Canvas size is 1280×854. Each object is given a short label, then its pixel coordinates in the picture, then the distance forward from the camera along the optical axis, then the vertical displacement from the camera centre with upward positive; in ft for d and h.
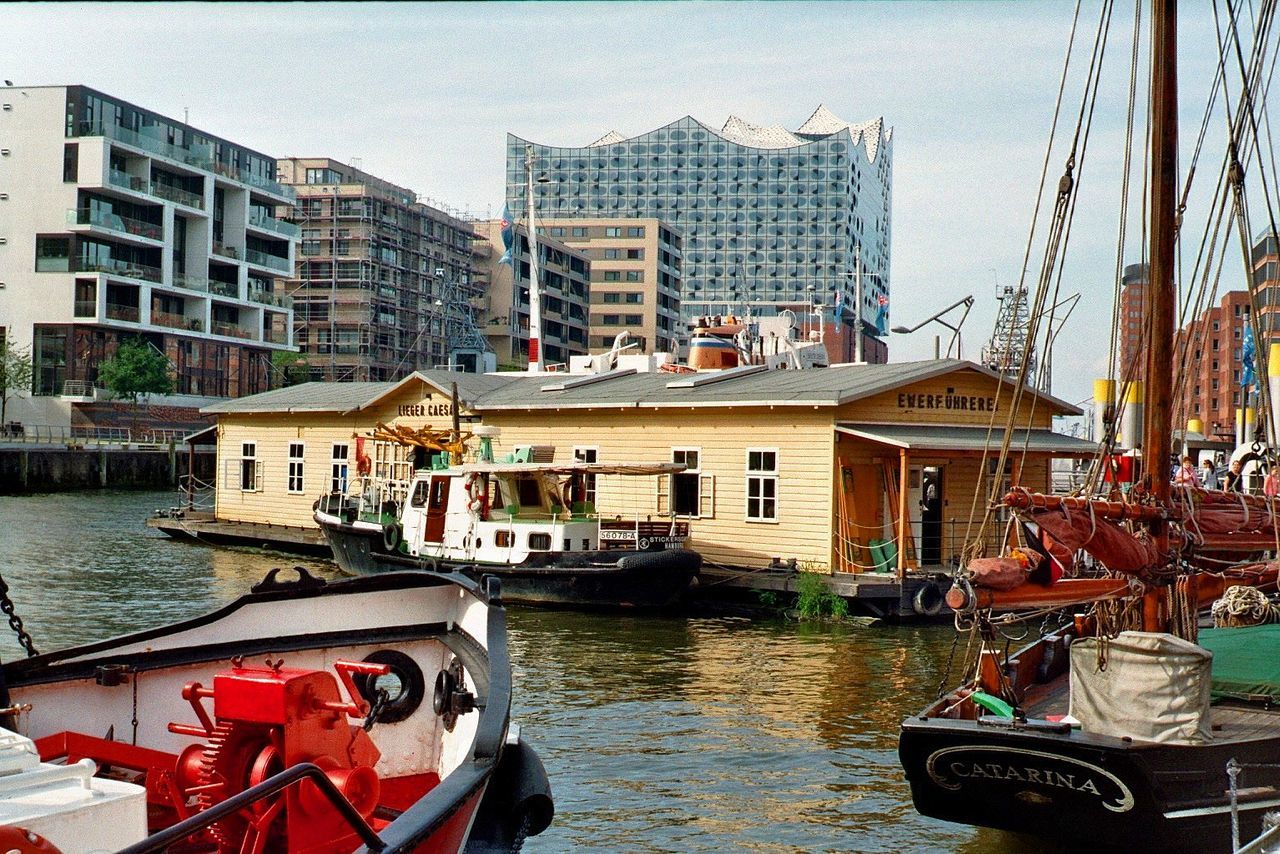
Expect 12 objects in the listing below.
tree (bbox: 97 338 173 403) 233.55 +16.44
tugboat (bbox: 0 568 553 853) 17.88 -4.91
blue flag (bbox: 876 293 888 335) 252.83 +33.22
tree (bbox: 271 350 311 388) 294.87 +22.18
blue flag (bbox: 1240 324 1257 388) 156.33 +14.27
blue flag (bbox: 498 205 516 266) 186.70 +34.90
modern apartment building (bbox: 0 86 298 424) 243.81 +43.20
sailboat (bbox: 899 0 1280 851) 29.37 -5.39
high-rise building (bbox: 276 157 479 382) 333.83 +50.02
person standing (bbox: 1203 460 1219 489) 122.52 +0.19
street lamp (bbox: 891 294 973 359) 116.30 +14.47
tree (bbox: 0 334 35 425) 225.56 +15.41
